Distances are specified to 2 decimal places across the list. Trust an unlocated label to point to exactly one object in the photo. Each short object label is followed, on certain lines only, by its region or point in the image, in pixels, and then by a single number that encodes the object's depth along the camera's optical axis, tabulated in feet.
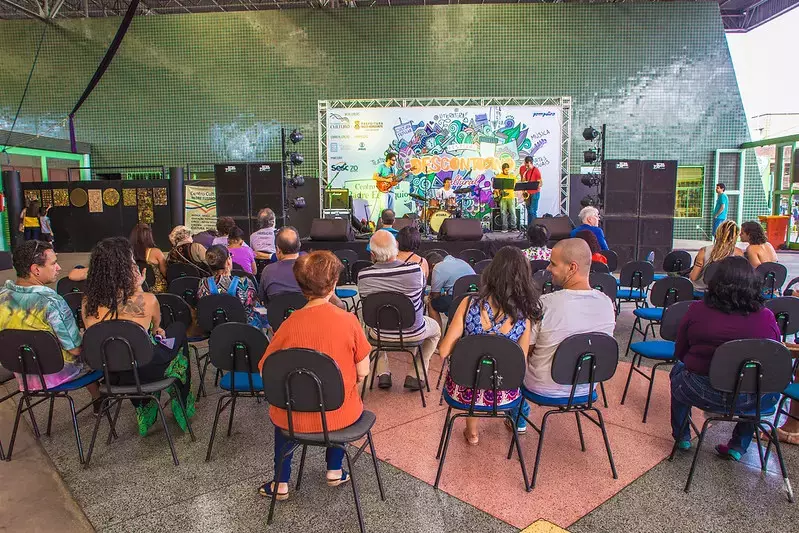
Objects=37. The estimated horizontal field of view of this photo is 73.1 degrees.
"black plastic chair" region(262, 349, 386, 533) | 7.13
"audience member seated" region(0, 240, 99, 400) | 9.91
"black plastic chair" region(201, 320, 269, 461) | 9.34
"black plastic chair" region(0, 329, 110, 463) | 9.42
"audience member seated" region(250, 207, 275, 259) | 21.04
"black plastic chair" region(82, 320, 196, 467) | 9.32
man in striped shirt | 12.59
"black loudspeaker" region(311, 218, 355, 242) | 29.68
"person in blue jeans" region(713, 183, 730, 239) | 40.65
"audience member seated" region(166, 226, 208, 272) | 16.80
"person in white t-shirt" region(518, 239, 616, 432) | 9.09
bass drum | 36.35
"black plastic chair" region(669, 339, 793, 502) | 8.10
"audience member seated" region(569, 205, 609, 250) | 20.02
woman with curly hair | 9.73
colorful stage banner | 41.96
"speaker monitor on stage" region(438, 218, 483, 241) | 28.91
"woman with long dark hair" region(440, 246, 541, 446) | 8.75
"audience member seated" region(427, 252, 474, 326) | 15.75
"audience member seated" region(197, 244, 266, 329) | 12.79
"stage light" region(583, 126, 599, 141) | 35.99
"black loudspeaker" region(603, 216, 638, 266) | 32.65
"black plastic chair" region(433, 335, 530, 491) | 8.25
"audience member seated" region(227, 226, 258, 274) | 17.06
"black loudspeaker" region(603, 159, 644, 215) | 32.37
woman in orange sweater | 7.52
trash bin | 43.04
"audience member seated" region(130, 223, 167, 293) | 16.39
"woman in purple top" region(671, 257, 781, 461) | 8.52
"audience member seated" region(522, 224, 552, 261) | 17.51
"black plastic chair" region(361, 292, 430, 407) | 12.12
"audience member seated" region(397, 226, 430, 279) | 14.02
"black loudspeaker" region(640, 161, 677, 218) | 32.12
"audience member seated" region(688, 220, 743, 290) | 14.78
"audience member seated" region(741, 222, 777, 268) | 15.88
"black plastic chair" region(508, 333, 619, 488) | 8.60
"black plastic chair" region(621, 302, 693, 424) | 11.34
